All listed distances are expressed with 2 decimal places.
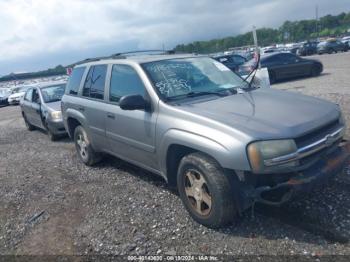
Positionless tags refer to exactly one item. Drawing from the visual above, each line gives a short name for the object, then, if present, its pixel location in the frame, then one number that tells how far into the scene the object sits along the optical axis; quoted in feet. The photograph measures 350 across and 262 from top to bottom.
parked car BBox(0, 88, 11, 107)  93.43
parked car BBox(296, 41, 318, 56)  137.49
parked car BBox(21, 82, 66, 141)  29.91
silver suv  10.58
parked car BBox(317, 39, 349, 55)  129.29
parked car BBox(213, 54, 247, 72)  68.68
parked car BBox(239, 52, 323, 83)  54.39
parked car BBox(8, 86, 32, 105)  88.29
